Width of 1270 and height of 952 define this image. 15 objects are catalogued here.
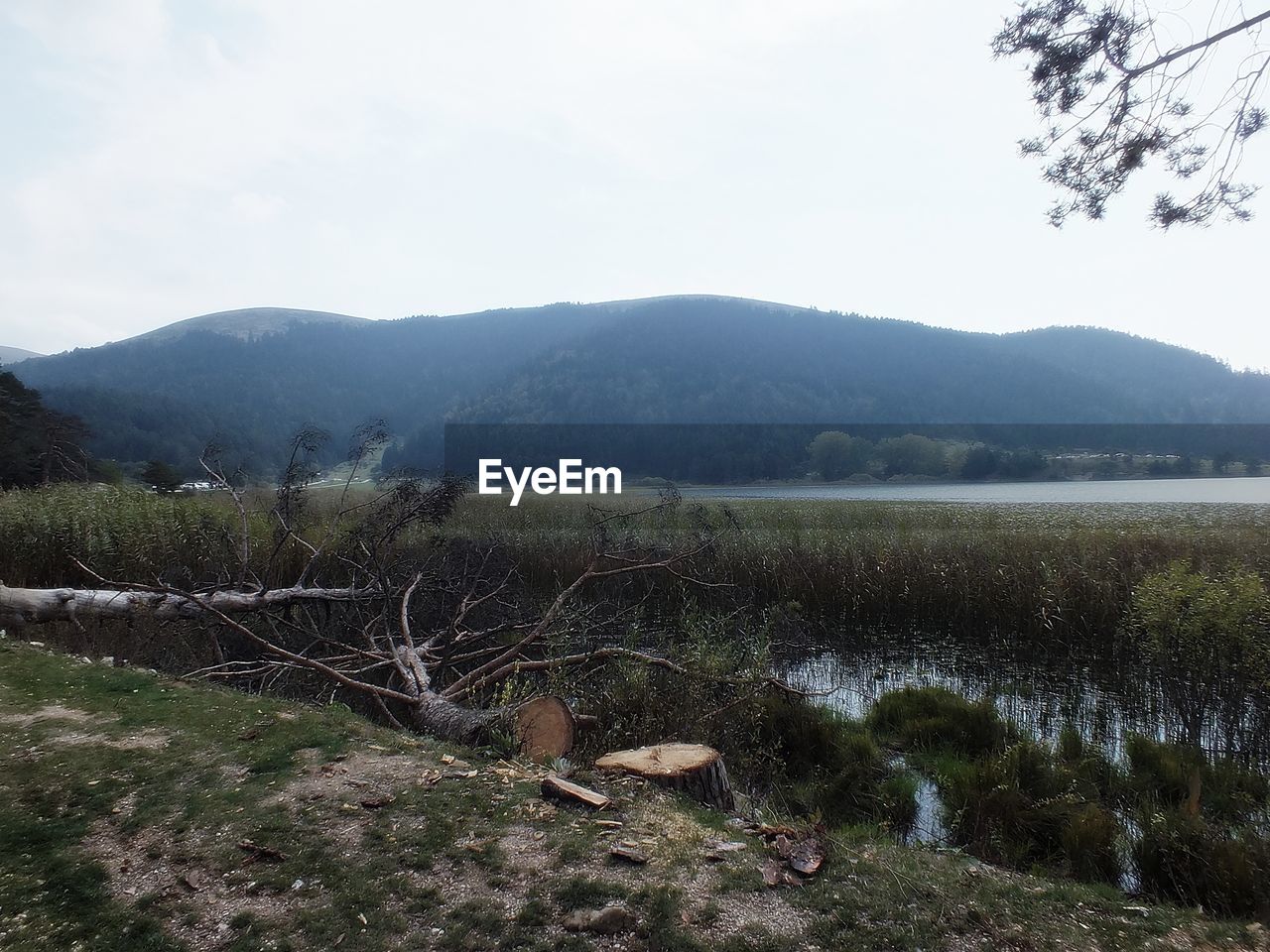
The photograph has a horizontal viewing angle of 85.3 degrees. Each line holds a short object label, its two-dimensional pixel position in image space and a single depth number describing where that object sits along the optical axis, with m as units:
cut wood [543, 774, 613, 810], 3.38
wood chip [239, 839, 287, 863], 2.72
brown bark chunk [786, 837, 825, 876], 2.79
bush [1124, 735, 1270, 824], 4.71
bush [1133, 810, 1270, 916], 3.41
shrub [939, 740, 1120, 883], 4.09
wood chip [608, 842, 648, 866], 2.83
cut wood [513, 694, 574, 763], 4.61
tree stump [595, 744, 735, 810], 3.84
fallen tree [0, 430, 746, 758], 5.39
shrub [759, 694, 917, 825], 4.98
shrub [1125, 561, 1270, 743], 6.01
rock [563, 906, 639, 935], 2.35
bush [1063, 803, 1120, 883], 3.97
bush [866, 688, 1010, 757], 6.03
